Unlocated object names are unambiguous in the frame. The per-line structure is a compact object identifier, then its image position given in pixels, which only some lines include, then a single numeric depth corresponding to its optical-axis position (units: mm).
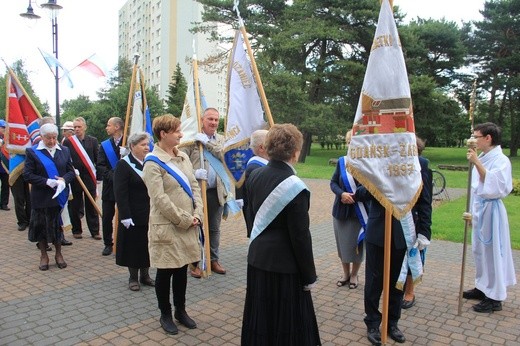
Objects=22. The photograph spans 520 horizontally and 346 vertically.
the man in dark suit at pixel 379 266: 4035
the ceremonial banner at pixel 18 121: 7395
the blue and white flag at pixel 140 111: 7066
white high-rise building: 66312
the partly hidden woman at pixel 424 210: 4133
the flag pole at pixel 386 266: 3826
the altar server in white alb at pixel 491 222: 4844
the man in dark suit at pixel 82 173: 7809
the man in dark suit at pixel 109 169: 7000
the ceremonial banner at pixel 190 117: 5965
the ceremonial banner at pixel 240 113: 5902
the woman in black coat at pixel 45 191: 6059
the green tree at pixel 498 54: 35094
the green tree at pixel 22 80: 42594
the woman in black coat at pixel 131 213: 5172
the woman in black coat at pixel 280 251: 3062
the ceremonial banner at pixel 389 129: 3918
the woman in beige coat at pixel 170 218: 4062
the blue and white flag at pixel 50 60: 8952
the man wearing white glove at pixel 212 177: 5855
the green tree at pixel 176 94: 43781
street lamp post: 13164
